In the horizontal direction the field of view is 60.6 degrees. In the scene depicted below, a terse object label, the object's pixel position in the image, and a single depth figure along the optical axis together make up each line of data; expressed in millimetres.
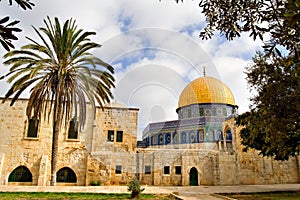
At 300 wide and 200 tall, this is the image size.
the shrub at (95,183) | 18694
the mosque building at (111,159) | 18906
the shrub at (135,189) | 11062
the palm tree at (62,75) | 13688
